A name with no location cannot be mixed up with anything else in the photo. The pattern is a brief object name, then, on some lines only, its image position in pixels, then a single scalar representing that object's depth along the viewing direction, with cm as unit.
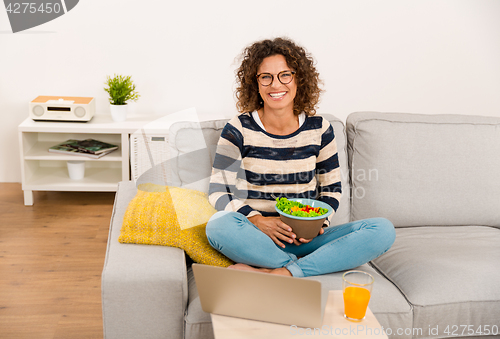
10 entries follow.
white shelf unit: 284
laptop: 111
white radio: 282
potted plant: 291
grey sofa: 135
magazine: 292
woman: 156
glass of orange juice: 116
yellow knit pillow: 148
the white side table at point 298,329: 112
